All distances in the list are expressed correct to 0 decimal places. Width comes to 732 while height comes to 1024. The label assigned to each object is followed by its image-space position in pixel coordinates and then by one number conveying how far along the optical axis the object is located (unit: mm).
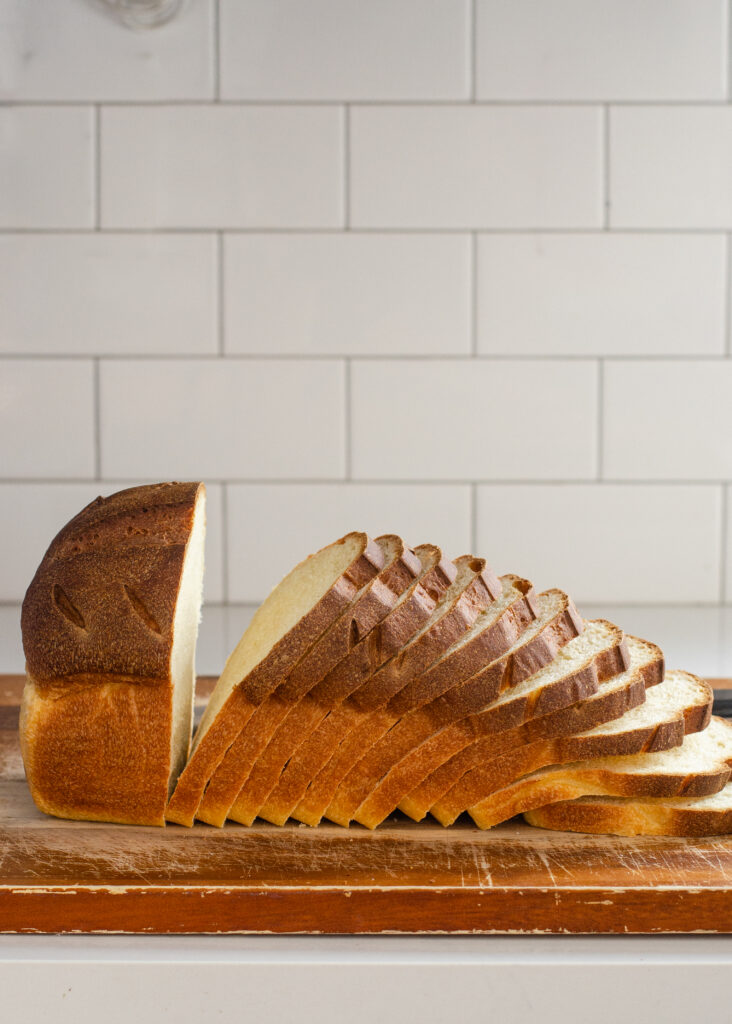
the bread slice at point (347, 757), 978
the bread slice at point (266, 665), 973
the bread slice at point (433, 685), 974
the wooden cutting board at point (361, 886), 865
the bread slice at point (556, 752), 978
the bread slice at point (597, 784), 976
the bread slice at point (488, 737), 978
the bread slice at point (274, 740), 977
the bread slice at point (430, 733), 976
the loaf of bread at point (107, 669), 973
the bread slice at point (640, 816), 974
